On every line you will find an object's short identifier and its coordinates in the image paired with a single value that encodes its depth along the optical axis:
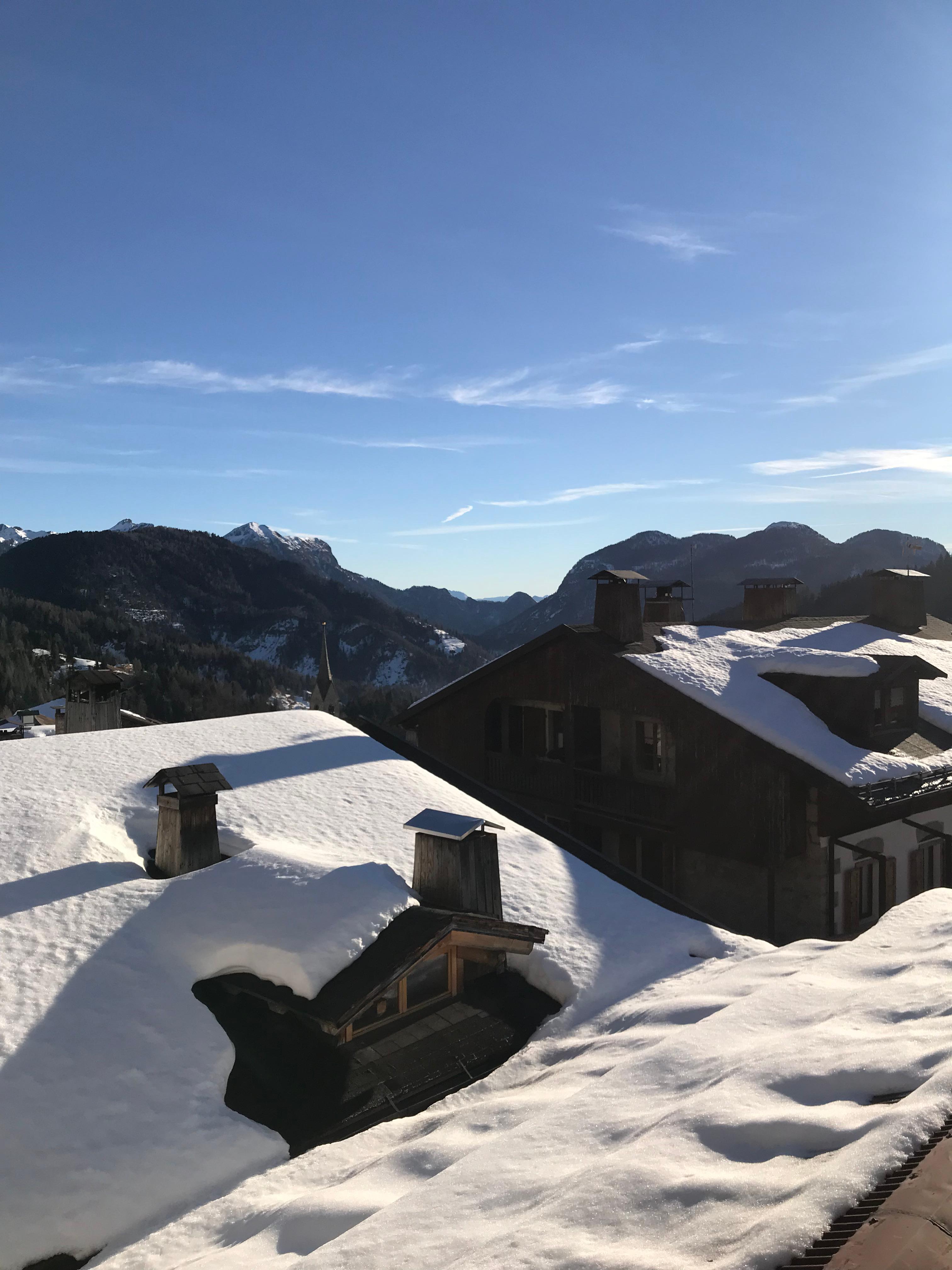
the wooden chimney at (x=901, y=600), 26.31
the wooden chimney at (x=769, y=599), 27.59
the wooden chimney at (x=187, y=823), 11.24
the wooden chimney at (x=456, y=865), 11.19
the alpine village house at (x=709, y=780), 17.77
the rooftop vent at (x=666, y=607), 27.88
